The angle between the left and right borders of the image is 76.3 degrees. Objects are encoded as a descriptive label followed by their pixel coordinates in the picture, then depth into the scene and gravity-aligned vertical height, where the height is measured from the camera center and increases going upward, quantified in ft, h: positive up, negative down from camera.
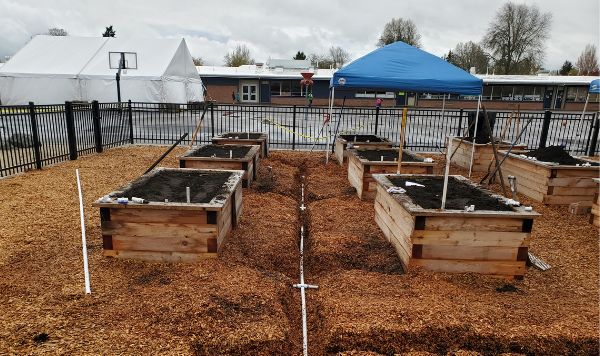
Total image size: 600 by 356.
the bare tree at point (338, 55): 248.93 +27.65
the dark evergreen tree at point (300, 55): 255.50 +27.85
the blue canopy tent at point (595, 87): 42.96 +1.84
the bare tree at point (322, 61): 228.84 +22.10
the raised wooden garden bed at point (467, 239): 13.50 -4.88
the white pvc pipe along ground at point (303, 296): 10.14 -6.43
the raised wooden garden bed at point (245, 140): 33.96 -3.91
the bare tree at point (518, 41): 173.68 +27.29
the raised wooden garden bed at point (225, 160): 24.52 -4.15
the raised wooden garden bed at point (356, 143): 33.14 -3.97
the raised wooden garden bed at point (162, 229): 13.65 -4.81
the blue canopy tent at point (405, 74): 21.04 +1.46
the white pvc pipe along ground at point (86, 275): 11.95 -5.82
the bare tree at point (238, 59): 221.72 +21.98
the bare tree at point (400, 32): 212.02 +36.74
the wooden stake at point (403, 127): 20.20 -1.50
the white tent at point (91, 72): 87.10 +4.74
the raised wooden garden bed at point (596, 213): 20.65 -5.87
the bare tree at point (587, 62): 213.75 +23.38
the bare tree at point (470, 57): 180.96 +21.56
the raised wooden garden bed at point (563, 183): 23.61 -4.95
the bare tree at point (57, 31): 216.74 +34.12
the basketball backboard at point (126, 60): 88.84 +7.74
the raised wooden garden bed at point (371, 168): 24.18 -4.42
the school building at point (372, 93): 128.16 +2.10
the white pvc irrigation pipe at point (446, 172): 14.16 -2.76
